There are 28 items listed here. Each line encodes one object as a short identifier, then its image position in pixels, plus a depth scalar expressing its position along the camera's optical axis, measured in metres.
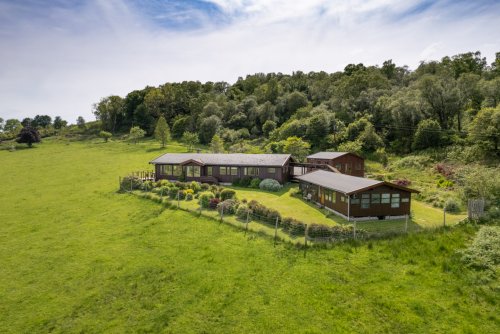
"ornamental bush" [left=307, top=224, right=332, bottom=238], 20.91
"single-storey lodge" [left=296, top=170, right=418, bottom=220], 25.55
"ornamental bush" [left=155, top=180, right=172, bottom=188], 38.83
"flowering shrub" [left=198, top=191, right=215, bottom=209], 30.22
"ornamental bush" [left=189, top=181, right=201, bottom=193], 36.41
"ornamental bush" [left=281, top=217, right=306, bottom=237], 22.05
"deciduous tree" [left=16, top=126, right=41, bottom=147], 76.12
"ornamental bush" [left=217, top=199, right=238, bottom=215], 27.66
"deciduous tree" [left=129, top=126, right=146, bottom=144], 80.69
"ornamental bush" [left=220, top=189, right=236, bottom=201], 32.59
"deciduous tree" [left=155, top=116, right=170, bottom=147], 74.88
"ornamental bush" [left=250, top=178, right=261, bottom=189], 41.13
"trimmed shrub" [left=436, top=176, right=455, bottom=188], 35.72
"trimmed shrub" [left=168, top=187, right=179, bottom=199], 34.29
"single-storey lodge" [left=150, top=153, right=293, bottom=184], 42.69
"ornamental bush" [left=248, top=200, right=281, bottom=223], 24.52
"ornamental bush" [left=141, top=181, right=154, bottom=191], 38.19
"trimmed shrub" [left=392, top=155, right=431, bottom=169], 46.84
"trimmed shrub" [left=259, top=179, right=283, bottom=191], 39.28
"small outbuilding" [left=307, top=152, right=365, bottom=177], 45.50
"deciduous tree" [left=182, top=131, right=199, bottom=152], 73.50
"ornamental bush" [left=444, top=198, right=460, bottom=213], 27.23
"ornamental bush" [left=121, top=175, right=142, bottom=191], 39.09
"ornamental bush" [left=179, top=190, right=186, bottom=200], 33.78
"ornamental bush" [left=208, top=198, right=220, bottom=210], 29.44
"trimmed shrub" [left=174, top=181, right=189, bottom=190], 36.66
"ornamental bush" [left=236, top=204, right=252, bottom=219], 26.36
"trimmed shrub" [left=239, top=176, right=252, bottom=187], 42.37
